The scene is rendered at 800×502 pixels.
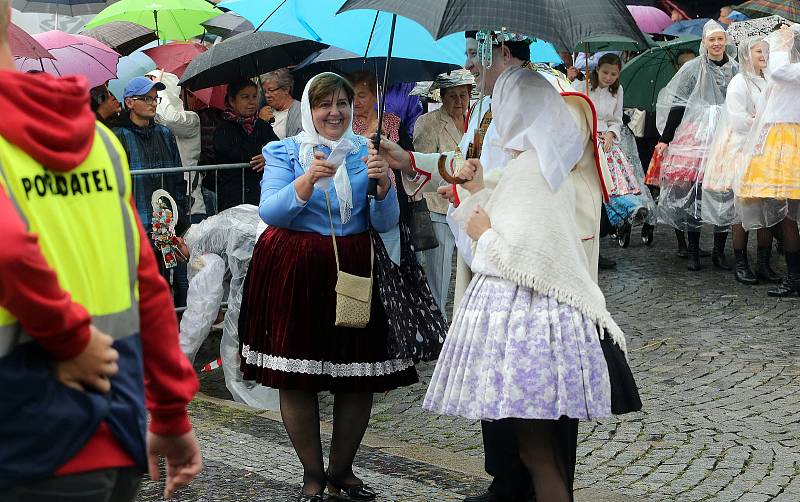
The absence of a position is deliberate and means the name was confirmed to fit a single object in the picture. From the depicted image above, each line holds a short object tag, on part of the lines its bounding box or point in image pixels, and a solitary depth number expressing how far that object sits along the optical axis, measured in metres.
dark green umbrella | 13.02
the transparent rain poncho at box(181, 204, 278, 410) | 7.25
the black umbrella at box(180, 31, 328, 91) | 8.11
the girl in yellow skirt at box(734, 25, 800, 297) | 9.93
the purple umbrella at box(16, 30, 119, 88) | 9.16
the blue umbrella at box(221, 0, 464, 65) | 6.80
